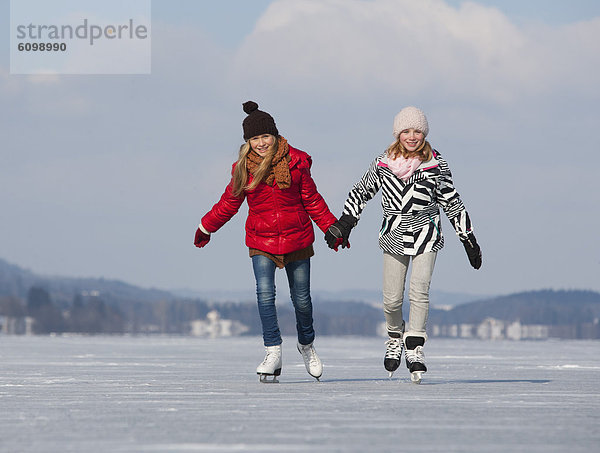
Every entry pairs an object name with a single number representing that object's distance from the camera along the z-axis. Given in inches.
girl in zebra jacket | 648.4
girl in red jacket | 653.3
